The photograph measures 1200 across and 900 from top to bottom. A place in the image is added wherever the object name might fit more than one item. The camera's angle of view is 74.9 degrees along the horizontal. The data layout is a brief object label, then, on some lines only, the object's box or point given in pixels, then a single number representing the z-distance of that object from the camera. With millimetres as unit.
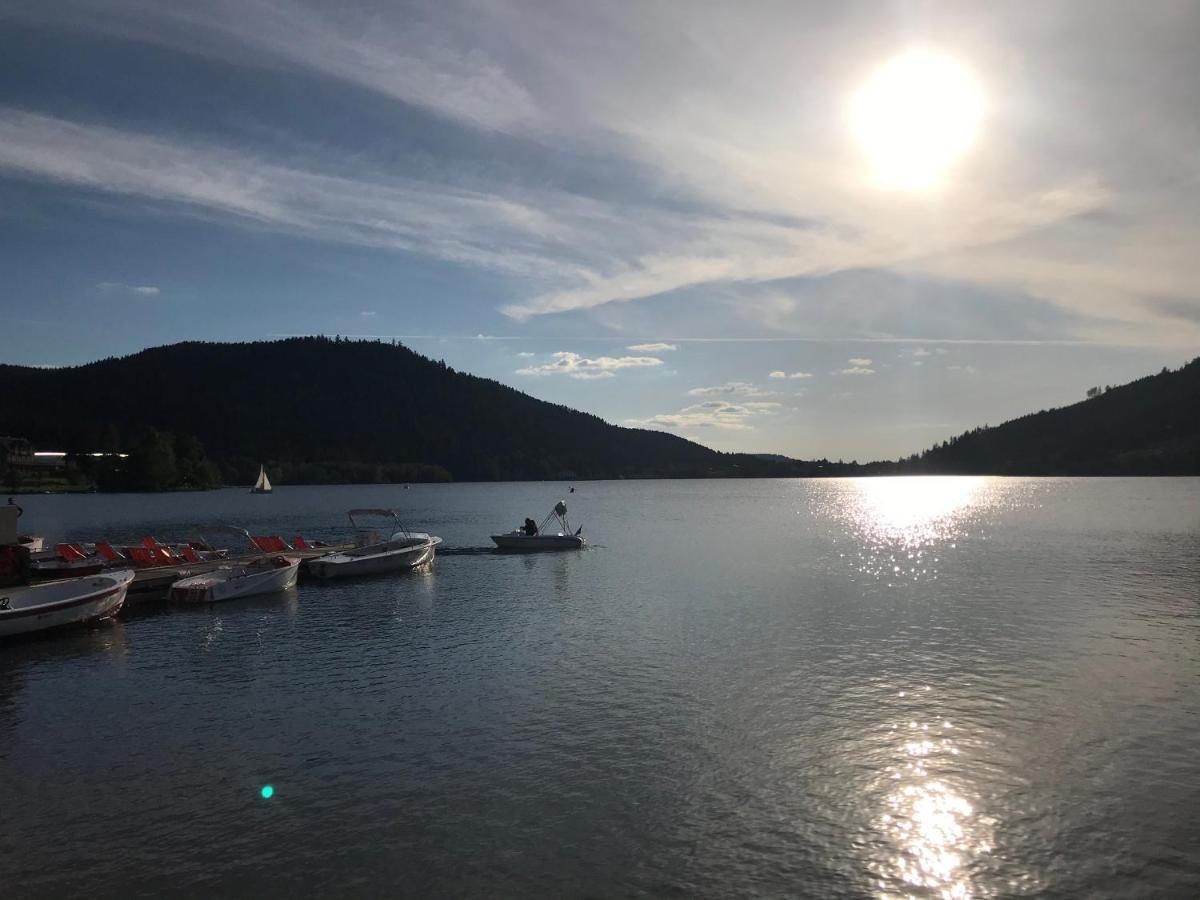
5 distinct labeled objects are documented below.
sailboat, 182500
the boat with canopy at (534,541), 59062
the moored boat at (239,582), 35219
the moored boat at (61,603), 26922
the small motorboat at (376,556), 43250
